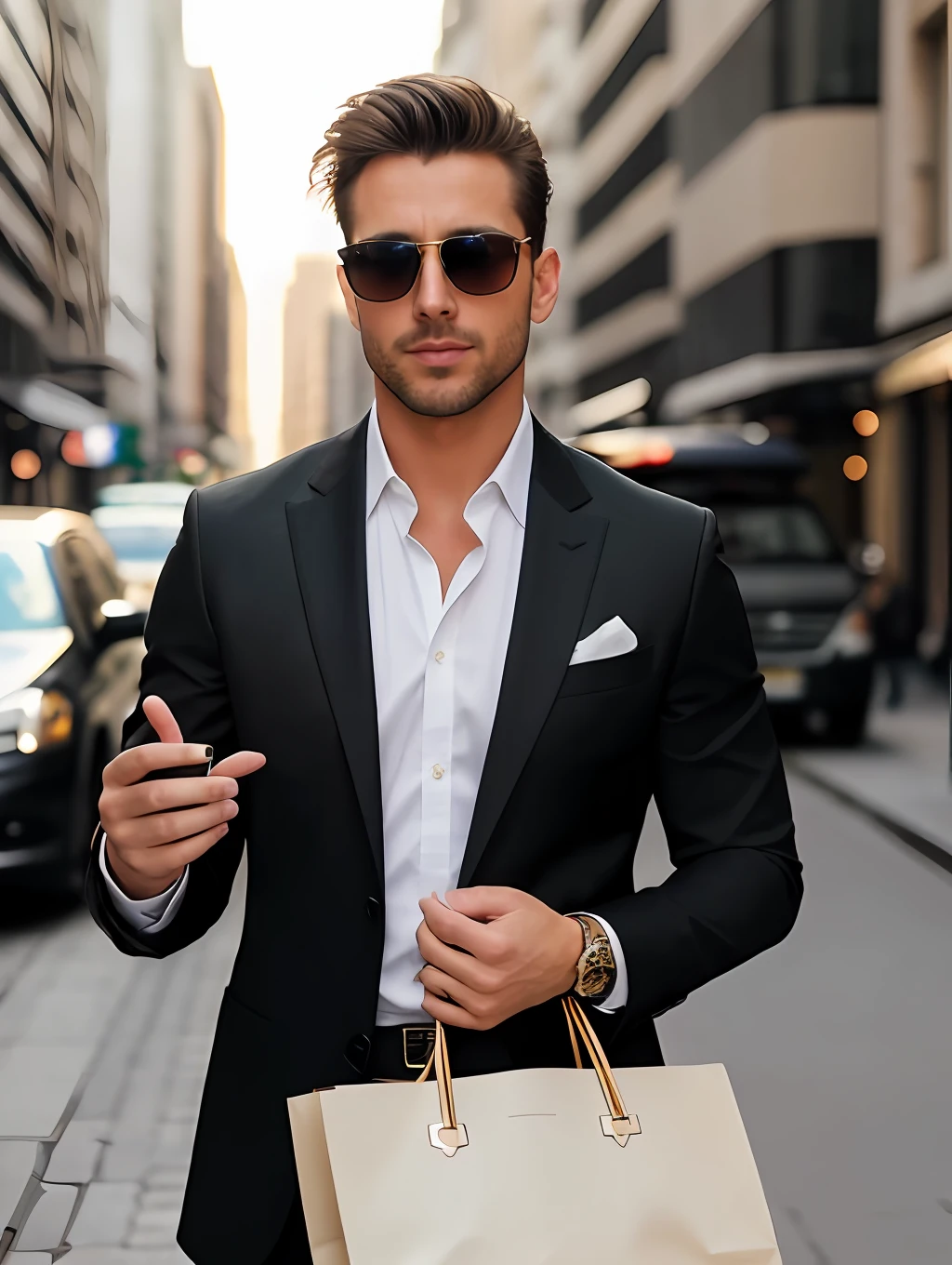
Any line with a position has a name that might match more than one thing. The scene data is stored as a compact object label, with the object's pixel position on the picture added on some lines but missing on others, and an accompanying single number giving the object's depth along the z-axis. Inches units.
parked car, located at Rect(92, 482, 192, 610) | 665.6
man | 71.4
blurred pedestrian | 654.5
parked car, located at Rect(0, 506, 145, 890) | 273.7
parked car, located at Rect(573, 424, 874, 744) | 524.7
